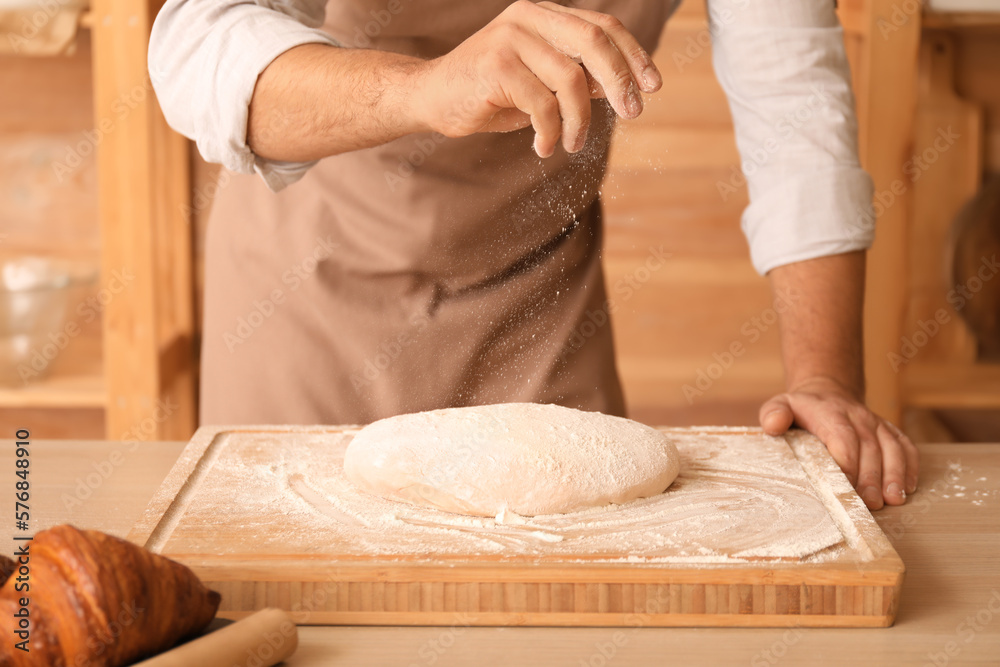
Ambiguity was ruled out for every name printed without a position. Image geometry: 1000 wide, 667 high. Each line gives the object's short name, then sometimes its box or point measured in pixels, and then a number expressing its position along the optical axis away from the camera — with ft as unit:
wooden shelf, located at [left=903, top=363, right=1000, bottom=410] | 6.07
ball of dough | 2.53
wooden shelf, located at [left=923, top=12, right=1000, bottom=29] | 5.68
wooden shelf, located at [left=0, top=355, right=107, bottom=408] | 6.17
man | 3.16
